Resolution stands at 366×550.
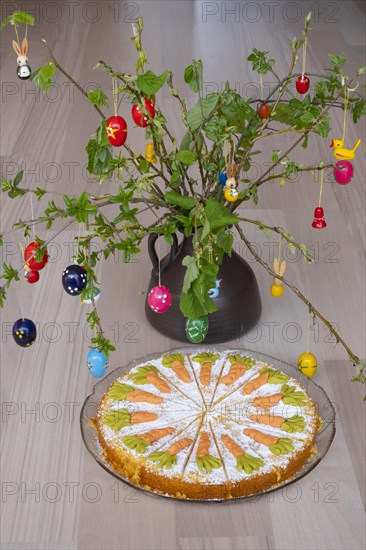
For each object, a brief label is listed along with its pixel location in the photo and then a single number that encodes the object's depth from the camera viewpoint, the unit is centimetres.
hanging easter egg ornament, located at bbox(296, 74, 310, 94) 138
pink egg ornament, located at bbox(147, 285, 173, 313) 133
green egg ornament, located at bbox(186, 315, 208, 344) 138
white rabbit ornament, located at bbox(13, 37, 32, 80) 130
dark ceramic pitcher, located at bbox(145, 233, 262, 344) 150
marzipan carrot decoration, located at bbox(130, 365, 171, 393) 141
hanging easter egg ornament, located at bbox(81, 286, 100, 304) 125
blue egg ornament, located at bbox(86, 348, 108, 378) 135
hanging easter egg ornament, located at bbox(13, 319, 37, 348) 129
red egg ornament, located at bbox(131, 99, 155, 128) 128
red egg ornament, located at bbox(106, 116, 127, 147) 127
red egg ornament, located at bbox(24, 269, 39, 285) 130
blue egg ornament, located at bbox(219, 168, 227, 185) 137
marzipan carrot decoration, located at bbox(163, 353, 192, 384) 143
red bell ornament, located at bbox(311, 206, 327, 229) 150
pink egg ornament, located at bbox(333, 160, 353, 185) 137
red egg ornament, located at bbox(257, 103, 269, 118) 143
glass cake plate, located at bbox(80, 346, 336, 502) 130
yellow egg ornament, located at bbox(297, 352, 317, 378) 147
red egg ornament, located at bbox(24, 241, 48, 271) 127
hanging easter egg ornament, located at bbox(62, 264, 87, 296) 126
